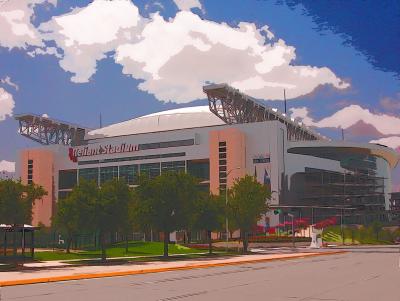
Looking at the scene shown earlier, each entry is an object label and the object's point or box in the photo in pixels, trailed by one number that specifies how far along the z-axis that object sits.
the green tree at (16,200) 36.50
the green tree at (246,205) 61.53
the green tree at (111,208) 42.72
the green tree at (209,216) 58.03
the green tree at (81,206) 42.50
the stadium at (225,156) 117.00
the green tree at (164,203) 49.34
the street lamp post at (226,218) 61.91
